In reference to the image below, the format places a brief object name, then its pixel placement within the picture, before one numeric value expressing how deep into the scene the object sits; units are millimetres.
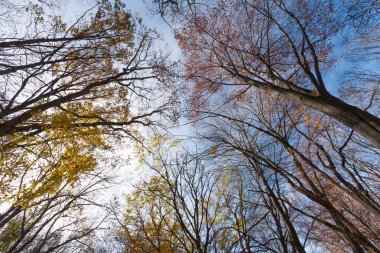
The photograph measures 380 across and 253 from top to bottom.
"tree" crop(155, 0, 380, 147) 2148
